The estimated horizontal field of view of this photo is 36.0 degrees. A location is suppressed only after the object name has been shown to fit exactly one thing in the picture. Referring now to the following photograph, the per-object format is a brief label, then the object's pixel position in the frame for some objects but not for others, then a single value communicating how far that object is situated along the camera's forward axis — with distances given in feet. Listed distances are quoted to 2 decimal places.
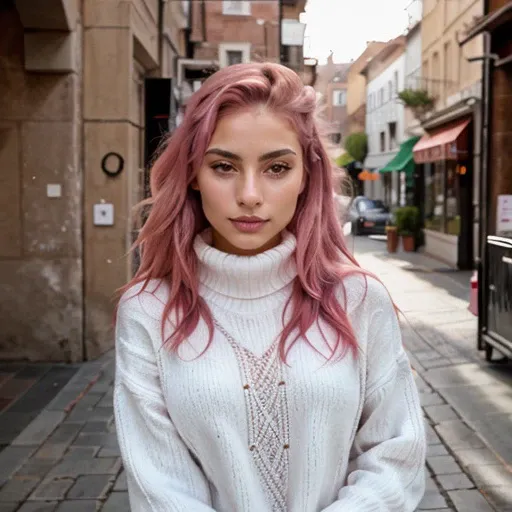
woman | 5.31
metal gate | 22.33
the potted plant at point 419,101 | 73.41
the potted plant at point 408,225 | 71.87
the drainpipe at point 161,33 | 35.63
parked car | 96.58
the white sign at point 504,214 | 25.49
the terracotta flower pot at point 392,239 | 71.15
